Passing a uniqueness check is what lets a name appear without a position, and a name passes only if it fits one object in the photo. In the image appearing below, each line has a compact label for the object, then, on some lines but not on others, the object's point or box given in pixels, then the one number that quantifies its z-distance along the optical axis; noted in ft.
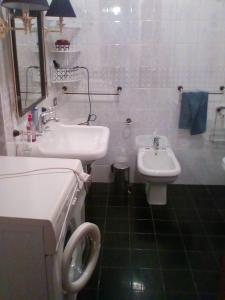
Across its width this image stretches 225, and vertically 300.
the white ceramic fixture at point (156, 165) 7.37
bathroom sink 5.41
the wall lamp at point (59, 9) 6.61
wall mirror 5.43
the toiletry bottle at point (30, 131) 5.72
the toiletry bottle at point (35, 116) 6.29
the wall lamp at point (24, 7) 4.26
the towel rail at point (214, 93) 8.44
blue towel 8.41
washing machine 3.11
